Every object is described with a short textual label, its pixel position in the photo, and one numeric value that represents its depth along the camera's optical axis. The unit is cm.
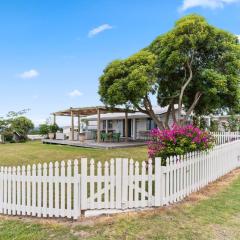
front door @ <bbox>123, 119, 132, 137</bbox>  2781
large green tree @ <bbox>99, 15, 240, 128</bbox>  1505
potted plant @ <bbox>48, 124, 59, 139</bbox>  2619
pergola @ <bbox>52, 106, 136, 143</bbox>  2022
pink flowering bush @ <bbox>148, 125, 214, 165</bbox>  663
